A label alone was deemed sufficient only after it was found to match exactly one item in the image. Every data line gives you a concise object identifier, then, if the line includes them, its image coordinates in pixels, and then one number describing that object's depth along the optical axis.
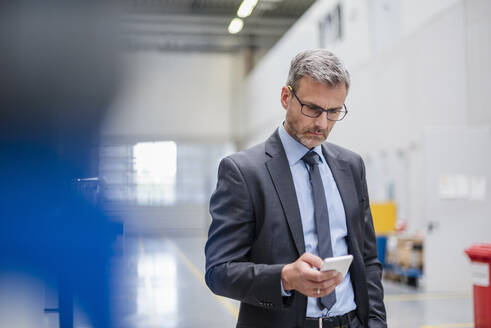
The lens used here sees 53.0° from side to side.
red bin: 4.77
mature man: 1.45
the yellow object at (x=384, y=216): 8.35
